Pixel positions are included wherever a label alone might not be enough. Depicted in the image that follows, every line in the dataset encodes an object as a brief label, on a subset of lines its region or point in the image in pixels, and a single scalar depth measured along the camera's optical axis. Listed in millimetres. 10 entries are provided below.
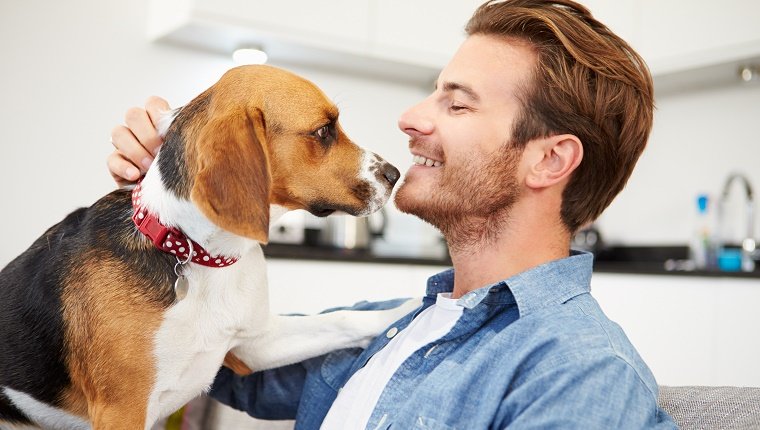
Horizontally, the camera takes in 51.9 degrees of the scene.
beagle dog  1468
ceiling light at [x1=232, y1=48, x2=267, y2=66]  4072
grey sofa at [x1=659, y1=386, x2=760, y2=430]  1301
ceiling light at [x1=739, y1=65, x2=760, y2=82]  4004
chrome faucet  3973
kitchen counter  3520
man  1505
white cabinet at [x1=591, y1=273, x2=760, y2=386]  3453
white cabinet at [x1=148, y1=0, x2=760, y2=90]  3820
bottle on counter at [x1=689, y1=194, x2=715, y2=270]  4191
